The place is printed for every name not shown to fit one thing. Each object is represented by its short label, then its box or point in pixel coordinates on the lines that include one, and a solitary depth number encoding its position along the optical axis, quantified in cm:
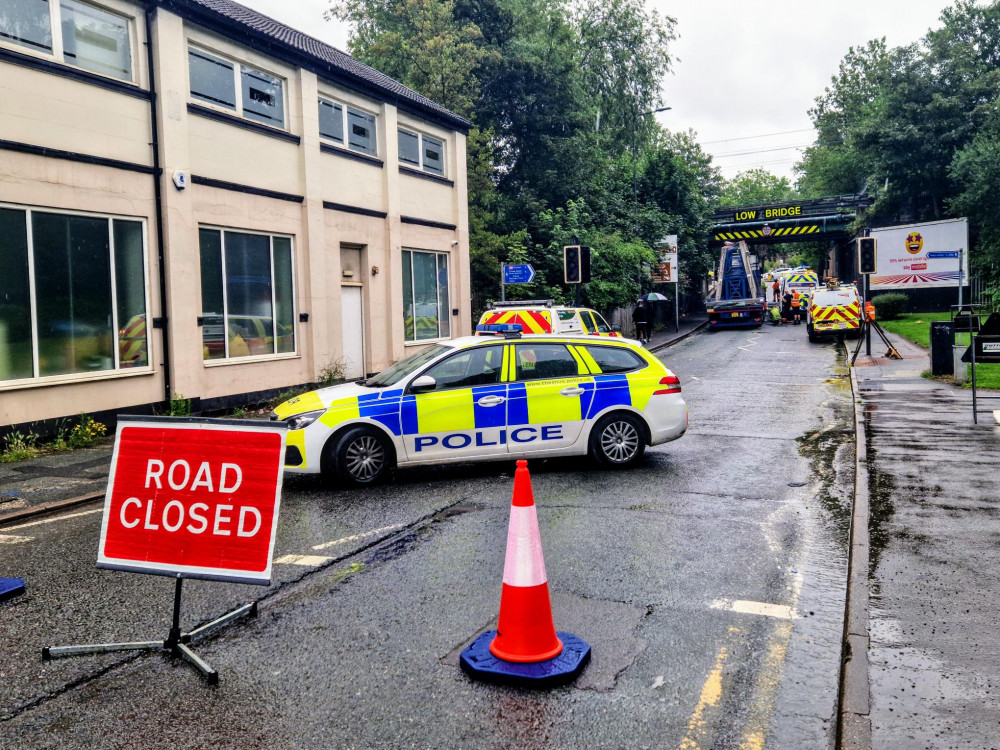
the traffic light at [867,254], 2491
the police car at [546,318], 1809
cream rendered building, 1237
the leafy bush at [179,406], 1419
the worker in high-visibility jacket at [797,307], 4119
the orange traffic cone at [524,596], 457
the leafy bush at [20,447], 1134
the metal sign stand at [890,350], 2275
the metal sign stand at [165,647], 475
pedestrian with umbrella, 3324
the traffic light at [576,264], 2056
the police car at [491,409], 922
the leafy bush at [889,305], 3806
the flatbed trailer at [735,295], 3784
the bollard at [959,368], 1706
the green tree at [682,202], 4262
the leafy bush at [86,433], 1241
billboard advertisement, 3850
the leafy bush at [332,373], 1816
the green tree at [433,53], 3016
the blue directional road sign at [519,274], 2178
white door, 1942
